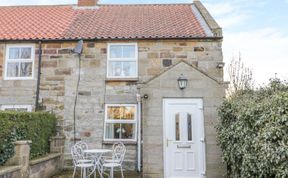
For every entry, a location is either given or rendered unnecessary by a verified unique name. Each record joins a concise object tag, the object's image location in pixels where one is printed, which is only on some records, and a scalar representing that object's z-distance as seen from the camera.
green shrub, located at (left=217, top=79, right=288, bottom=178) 4.63
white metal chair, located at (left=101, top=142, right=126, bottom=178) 7.92
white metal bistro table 8.12
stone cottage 9.98
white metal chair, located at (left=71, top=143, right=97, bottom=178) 8.10
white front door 8.19
